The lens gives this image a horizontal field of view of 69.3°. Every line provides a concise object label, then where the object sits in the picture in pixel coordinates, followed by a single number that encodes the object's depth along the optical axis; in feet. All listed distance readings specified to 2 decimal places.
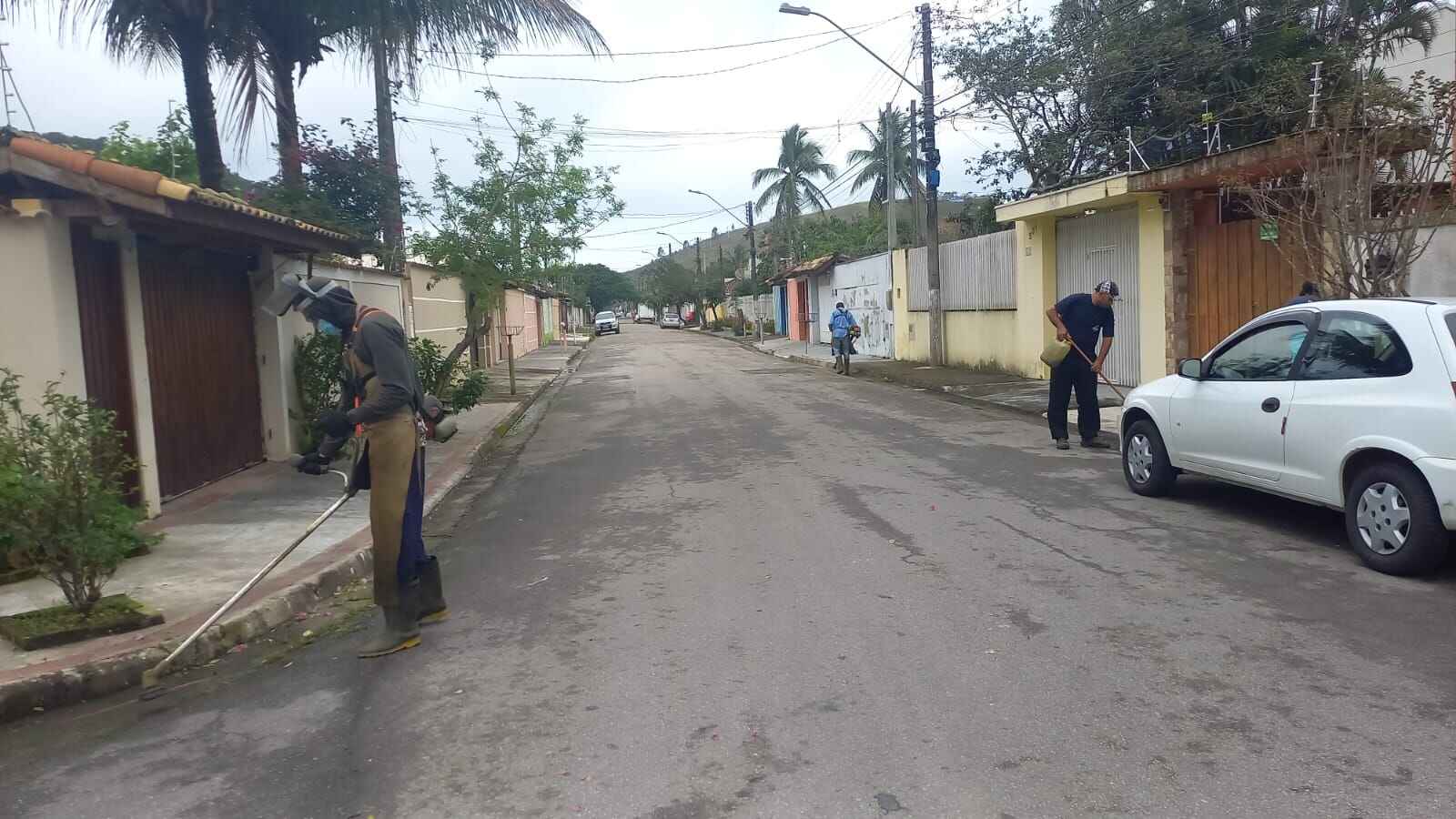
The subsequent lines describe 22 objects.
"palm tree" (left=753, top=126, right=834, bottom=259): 149.89
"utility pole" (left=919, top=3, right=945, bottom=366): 67.56
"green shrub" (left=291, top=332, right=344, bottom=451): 38.11
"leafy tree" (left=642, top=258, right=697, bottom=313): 258.57
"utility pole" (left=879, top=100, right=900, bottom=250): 79.92
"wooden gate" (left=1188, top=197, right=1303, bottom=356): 44.93
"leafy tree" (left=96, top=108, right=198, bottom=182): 35.60
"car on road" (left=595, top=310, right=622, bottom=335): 229.25
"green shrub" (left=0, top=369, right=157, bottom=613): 17.39
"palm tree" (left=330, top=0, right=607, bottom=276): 39.01
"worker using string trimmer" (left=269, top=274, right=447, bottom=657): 17.39
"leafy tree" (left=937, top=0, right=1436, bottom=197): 62.54
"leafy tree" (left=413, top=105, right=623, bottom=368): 50.85
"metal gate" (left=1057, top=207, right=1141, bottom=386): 54.13
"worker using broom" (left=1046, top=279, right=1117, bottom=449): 35.27
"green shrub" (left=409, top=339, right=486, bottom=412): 41.60
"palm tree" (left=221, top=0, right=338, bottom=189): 38.93
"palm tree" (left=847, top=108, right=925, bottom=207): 122.52
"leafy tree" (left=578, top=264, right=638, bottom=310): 374.63
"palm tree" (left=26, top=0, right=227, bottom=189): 35.06
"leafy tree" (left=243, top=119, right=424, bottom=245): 44.07
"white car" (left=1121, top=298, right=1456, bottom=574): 18.60
